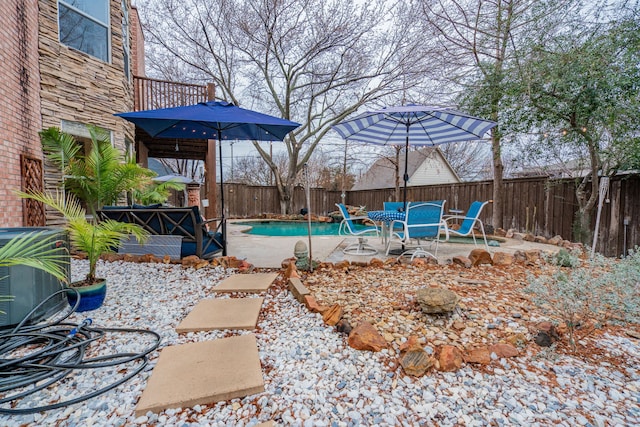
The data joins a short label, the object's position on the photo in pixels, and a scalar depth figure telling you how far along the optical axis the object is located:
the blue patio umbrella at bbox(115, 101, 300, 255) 3.24
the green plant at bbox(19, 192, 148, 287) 2.33
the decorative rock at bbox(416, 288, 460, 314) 2.01
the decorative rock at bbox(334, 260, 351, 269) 3.41
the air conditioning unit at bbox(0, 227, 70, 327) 1.92
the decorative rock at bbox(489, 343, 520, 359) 1.65
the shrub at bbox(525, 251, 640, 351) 1.74
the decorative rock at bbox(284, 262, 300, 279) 3.04
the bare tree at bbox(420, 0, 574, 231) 5.00
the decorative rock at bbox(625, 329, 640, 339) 1.88
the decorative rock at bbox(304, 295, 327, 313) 2.22
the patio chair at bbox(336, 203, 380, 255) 4.25
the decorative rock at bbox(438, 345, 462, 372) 1.54
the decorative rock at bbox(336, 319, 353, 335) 1.90
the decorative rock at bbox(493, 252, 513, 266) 3.48
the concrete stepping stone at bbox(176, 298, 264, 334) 2.02
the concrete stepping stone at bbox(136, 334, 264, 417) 1.31
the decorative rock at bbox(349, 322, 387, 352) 1.72
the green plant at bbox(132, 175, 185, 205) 5.76
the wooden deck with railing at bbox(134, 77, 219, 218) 7.04
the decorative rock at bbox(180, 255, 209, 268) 3.61
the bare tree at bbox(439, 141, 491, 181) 19.66
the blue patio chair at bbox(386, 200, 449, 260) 3.61
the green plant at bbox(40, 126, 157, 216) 4.20
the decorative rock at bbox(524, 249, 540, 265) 3.55
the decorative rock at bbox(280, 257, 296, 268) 3.42
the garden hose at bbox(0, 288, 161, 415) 1.38
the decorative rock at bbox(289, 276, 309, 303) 2.48
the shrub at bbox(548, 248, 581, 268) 3.09
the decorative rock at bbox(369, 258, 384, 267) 3.48
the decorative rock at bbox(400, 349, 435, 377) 1.51
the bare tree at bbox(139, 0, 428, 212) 9.35
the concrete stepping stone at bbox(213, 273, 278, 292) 2.75
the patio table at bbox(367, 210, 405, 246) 3.78
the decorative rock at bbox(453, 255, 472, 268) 3.45
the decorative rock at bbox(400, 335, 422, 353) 1.60
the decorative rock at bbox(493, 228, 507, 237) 6.29
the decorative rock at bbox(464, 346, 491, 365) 1.59
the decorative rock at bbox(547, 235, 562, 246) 5.05
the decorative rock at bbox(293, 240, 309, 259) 3.27
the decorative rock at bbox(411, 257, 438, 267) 3.50
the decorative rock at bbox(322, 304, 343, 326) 2.04
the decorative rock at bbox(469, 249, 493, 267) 3.53
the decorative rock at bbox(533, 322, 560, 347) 1.74
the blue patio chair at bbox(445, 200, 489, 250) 3.94
